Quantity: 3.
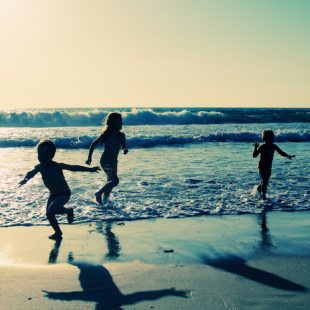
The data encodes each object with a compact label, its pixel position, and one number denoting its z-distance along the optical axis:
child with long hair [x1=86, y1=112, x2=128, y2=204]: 7.54
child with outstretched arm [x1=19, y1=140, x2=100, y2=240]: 5.33
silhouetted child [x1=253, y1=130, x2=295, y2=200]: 7.96
